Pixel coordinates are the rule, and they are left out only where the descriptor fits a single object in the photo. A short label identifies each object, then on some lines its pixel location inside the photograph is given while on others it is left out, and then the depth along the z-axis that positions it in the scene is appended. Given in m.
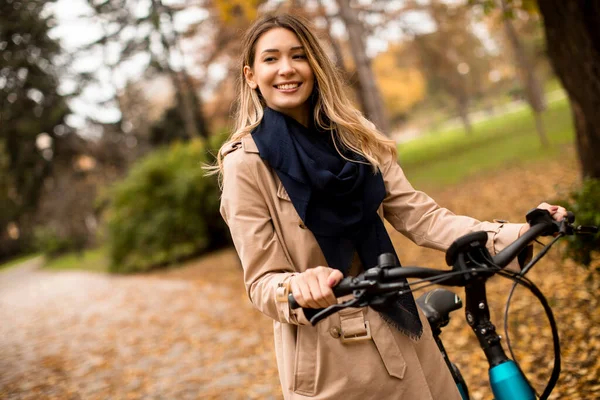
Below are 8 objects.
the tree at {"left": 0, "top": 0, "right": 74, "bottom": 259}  12.47
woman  1.92
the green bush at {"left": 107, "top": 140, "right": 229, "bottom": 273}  14.70
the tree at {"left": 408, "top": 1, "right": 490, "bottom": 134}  20.91
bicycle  1.47
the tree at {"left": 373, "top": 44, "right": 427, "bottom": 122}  34.41
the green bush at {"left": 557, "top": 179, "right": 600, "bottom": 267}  4.14
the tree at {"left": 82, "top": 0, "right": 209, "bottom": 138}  12.70
